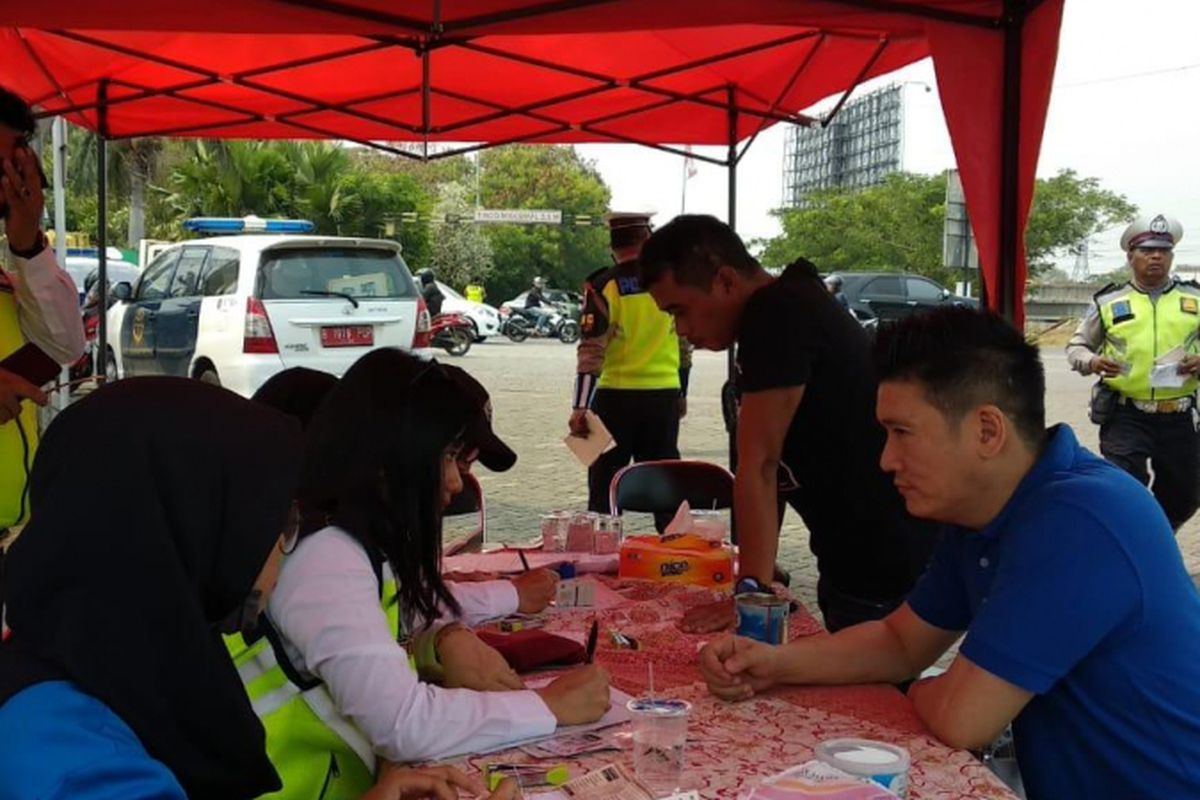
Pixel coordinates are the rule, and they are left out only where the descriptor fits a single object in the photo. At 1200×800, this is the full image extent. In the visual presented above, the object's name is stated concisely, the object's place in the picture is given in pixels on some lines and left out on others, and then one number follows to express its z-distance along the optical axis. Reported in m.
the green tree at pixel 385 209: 36.22
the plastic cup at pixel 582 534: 3.30
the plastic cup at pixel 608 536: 3.26
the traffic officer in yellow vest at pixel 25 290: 3.06
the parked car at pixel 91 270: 19.18
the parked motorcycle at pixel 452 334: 20.89
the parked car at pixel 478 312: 25.42
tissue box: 2.90
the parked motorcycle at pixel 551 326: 27.81
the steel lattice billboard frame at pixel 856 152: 71.50
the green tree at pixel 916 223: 42.72
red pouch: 2.17
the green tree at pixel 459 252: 45.91
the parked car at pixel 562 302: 29.29
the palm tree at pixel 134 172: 33.88
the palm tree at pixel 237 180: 33.50
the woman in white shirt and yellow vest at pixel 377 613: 1.69
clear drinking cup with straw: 1.63
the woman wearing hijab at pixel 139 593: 1.08
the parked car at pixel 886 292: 22.39
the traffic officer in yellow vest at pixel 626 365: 5.41
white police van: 9.19
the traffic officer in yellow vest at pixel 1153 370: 5.22
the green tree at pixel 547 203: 50.78
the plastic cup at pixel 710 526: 3.20
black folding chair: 4.00
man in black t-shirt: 2.68
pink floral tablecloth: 1.65
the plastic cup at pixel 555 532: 3.36
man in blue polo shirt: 1.61
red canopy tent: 3.50
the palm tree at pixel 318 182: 34.81
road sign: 40.53
